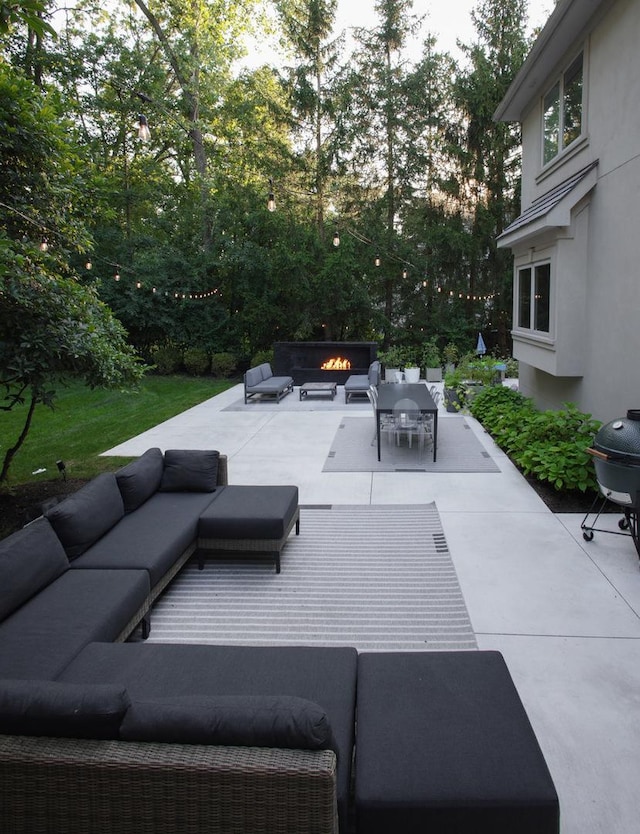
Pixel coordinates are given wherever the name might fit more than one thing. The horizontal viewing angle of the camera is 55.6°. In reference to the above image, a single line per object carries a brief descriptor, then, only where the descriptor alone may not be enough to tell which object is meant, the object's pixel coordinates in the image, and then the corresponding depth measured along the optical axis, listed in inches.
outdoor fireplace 727.7
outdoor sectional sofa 83.6
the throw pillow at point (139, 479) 220.5
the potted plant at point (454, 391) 526.3
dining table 363.4
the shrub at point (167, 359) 798.5
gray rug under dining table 349.7
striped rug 173.2
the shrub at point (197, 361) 791.7
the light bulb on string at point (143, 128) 319.0
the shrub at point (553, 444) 281.1
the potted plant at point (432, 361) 731.4
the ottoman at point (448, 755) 88.4
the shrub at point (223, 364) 785.6
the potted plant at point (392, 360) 734.5
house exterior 290.0
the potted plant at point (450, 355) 761.0
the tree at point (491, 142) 778.2
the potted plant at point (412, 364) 674.2
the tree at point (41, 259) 214.2
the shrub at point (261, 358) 783.4
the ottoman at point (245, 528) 210.5
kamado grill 202.8
